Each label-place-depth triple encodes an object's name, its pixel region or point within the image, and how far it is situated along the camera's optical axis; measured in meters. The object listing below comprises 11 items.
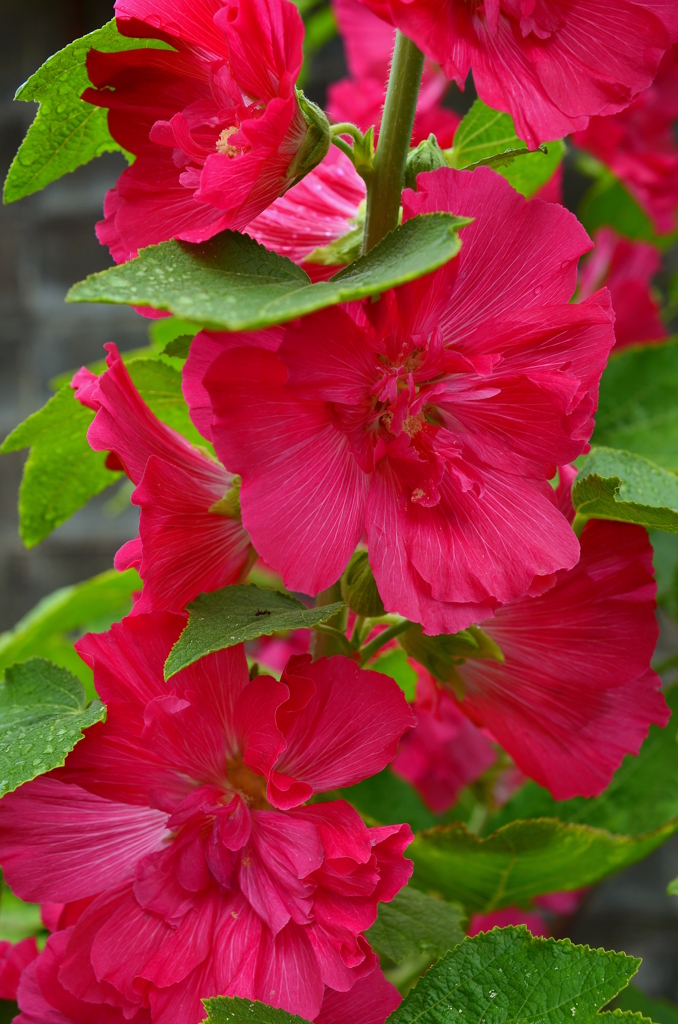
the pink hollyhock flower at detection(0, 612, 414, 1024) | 0.71
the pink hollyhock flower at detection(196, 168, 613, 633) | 0.69
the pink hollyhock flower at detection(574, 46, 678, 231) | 1.17
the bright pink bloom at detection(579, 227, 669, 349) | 1.16
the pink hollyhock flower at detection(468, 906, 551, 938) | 1.08
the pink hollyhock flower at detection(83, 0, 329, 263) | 0.68
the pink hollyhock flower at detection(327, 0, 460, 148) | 1.05
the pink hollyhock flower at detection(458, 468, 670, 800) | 0.76
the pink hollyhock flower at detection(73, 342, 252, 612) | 0.72
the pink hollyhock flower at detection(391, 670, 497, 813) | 1.04
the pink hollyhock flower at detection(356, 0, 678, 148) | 0.70
